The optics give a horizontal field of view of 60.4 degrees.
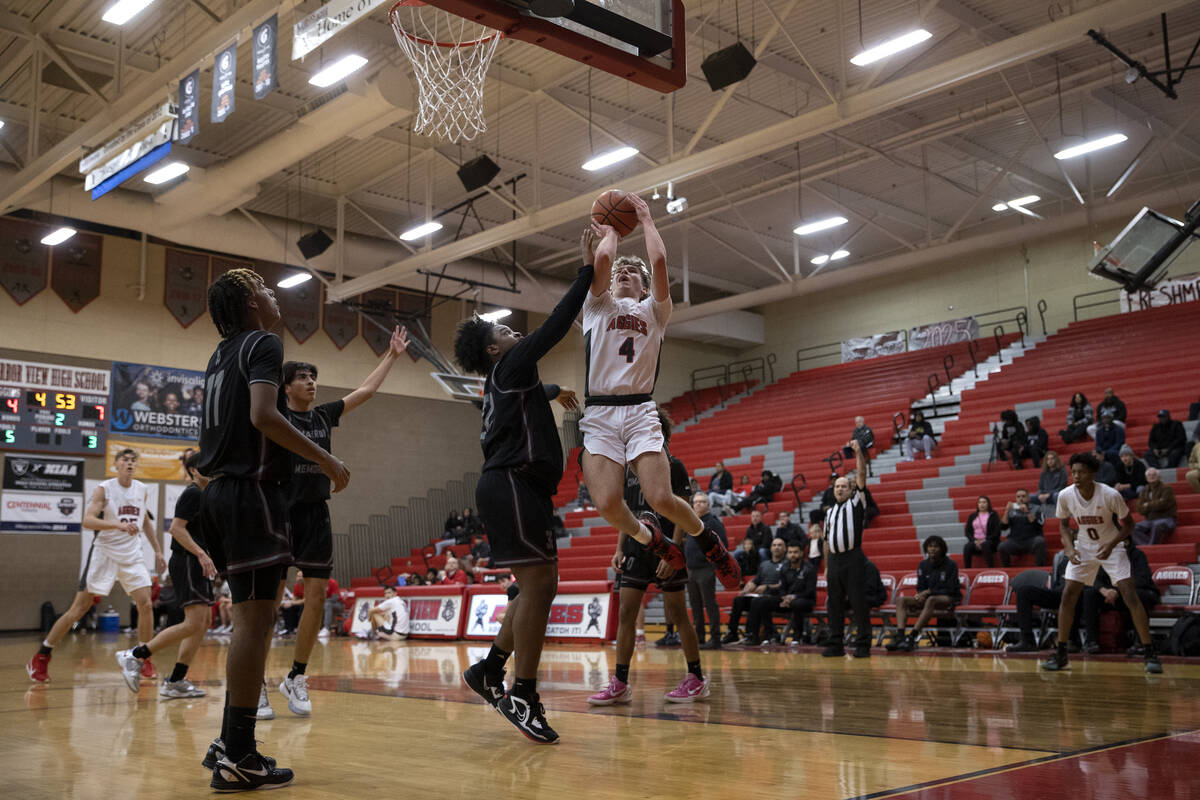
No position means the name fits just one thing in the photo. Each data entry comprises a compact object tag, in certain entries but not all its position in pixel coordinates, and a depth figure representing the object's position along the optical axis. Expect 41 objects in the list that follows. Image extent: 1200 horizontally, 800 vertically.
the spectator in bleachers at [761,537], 14.30
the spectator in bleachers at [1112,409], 14.97
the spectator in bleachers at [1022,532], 12.40
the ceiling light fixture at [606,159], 16.22
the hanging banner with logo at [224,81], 11.62
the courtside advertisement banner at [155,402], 21.14
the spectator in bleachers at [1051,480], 13.36
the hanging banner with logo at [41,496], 19.61
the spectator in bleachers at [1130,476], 12.41
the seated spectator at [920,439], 18.28
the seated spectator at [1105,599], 9.41
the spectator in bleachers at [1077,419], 15.23
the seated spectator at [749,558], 14.14
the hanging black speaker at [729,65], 12.84
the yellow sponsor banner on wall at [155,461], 20.86
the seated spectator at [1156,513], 11.57
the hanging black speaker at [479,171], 16.11
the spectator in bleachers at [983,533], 12.82
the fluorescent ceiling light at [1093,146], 17.95
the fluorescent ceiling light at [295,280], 20.78
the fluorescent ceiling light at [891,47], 12.35
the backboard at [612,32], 5.67
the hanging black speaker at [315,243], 19.70
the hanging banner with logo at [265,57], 10.77
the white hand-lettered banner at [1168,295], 21.23
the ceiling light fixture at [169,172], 15.31
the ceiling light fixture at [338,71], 11.64
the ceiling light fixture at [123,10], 11.75
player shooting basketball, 4.92
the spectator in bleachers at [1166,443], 13.62
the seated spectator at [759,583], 12.55
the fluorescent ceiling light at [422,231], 17.84
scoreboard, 19.62
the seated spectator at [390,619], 15.76
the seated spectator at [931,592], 11.17
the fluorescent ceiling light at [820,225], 20.98
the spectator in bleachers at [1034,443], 15.40
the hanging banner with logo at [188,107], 12.21
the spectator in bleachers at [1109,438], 13.91
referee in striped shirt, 9.95
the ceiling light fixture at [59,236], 17.95
